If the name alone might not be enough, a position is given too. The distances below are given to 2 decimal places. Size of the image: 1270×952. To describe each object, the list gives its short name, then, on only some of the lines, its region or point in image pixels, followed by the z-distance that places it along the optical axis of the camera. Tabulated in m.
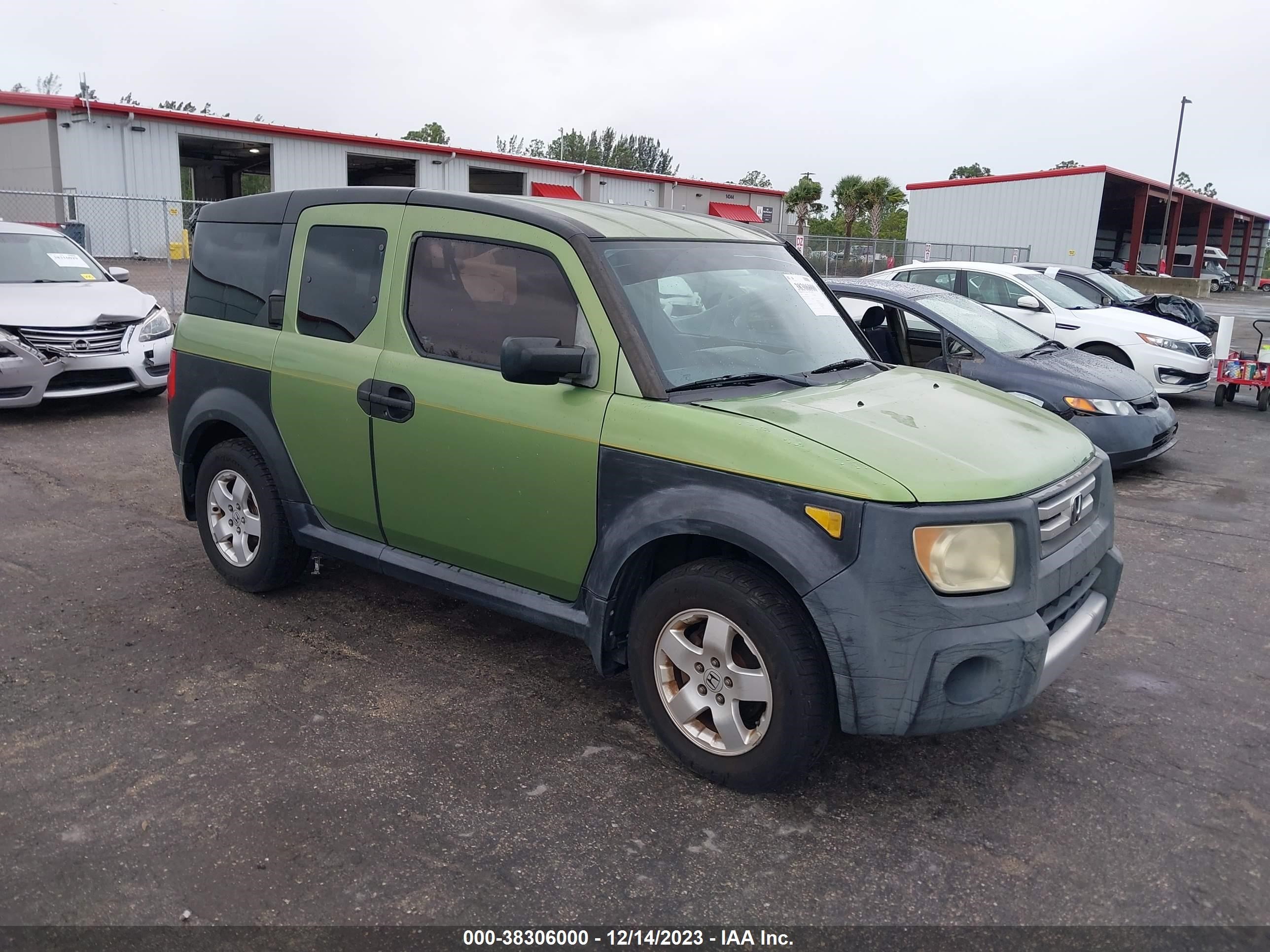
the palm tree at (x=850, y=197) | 47.53
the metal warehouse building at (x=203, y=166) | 28.12
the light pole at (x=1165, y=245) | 45.38
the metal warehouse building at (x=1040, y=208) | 39.31
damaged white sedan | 8.77
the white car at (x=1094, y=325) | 11.26
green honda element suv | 3.03
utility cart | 11.52
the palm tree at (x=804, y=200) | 47.19
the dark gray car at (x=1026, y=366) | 7.70
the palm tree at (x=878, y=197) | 46.44
